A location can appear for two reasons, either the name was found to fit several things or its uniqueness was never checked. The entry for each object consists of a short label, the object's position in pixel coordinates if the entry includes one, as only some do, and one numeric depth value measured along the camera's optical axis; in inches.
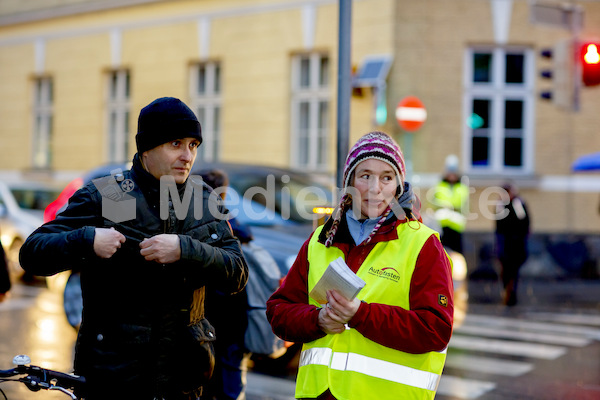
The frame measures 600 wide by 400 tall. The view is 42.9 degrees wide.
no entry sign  517.7
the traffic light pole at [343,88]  213.0
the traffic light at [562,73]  366.3
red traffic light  362.3
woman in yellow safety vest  98.5
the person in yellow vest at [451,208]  466.0
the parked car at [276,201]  254.5
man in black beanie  102.1
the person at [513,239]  434.0
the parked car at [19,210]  497.7
